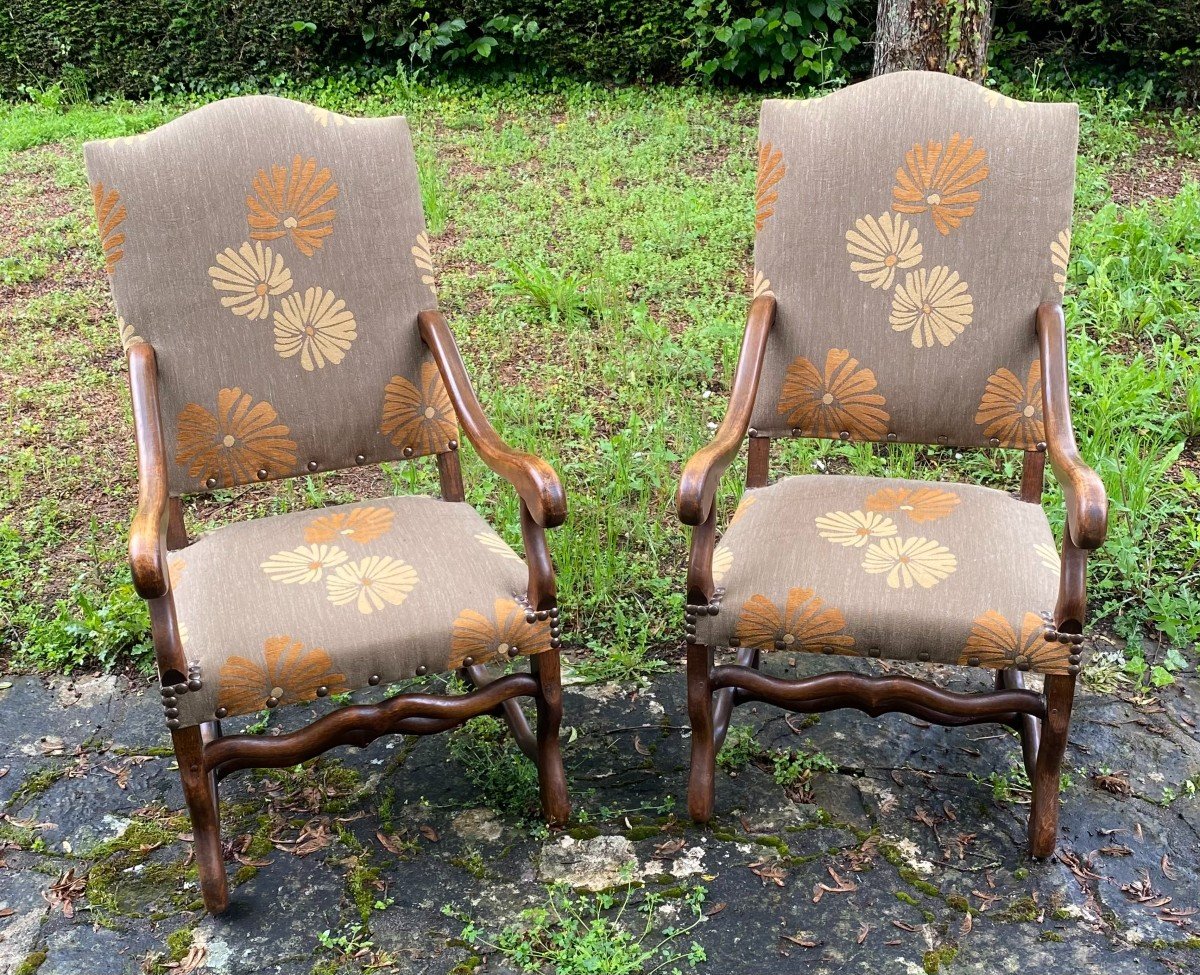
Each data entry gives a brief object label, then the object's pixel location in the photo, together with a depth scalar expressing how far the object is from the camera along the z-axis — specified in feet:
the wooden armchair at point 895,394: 6.49
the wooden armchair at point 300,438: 6.23
